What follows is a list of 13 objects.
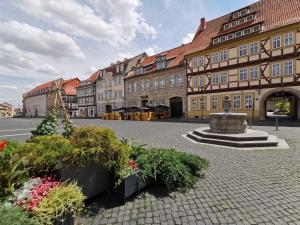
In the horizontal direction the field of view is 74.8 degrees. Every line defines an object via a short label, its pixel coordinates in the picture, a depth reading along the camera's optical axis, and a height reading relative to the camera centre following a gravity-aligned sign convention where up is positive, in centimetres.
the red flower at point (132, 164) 412 -115
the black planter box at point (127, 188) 366 -147
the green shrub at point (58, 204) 249 -124
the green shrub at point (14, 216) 204 -114
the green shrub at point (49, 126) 569 -41
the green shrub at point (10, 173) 271 -88
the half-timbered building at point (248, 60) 1954 +584
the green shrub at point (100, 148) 348 -65
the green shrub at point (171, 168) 418 -127
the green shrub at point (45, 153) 334 -72
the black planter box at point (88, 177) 340 -122
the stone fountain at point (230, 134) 846 -114
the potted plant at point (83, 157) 339 -80
